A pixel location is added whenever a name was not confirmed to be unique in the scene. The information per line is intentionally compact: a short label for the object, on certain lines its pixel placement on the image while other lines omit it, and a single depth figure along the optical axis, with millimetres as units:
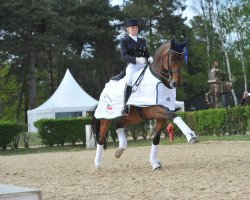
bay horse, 9359
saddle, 10502
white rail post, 21083
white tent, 31656
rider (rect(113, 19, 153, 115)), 10094
